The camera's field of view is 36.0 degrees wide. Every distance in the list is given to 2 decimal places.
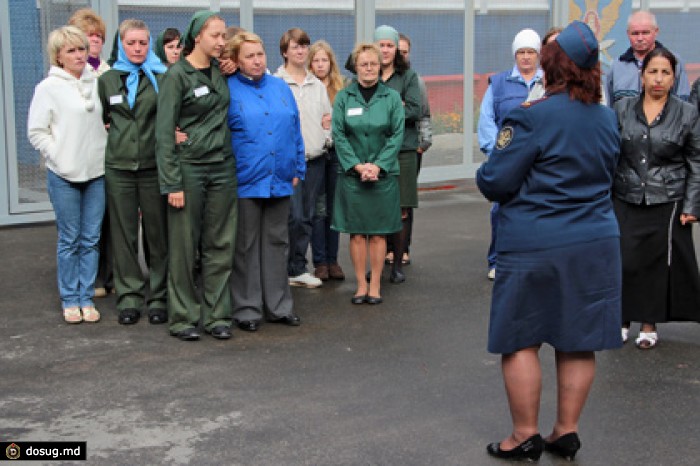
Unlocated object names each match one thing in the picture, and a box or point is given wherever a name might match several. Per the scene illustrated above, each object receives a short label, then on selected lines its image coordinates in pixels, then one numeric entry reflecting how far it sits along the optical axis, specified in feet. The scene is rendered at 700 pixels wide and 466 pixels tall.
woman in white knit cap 27.35
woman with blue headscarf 23.44
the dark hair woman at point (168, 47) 27.12
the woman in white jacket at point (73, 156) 23.17
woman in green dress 25.67
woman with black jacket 21.27
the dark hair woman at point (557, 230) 14.85
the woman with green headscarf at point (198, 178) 21.77
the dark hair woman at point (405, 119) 27.96
